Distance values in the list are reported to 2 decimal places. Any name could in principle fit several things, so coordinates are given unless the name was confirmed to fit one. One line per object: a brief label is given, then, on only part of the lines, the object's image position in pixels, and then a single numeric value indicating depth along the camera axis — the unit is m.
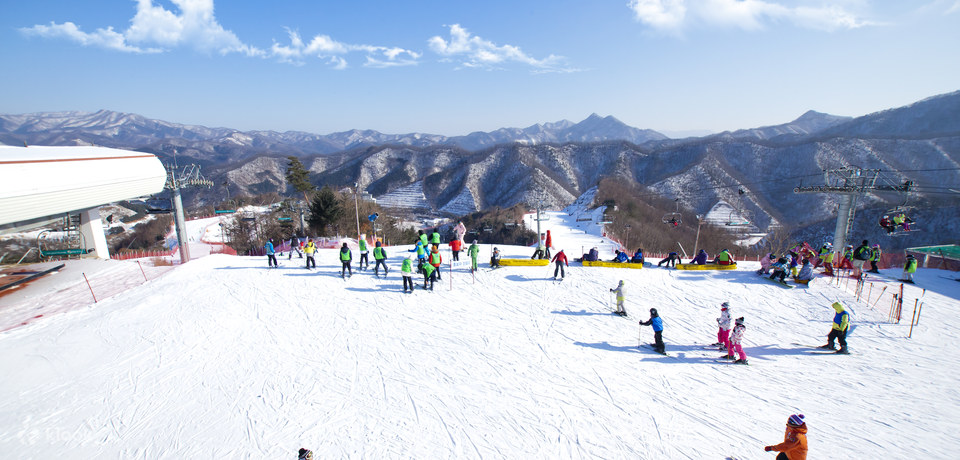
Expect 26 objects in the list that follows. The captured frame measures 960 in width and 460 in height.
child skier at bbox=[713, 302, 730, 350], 8.87
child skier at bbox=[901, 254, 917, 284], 13.88
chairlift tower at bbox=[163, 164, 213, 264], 17.11
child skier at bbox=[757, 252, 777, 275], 13.67
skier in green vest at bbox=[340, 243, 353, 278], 13.47
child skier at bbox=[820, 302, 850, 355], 8.82
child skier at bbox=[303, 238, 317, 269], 14.61
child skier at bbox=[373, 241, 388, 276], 13.50
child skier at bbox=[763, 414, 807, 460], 4.73
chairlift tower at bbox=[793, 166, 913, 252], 16.47
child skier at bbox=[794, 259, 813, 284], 12.91
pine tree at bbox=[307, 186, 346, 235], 28.22
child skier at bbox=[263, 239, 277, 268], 14.84
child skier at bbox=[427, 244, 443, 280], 12.76
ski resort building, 12.62
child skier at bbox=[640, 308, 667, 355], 8.86
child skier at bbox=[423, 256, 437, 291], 12.54
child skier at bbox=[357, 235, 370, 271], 14.30
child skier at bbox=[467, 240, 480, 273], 14.05
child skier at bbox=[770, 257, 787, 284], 13.24
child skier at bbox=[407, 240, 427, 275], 13.67
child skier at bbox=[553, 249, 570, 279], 13.62
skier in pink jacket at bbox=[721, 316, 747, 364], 8.52
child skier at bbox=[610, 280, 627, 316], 10.91
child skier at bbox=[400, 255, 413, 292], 11.84
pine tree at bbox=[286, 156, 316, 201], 37.78
